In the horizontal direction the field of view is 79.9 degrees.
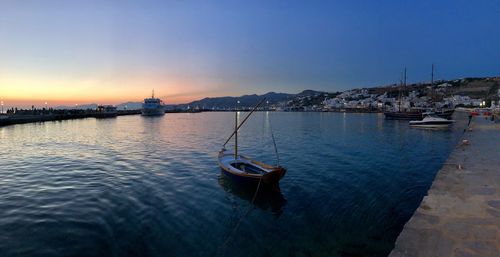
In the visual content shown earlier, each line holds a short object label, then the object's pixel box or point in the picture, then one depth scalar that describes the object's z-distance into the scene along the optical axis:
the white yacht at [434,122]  58.38
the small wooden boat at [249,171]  15.47
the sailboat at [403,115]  85.84
